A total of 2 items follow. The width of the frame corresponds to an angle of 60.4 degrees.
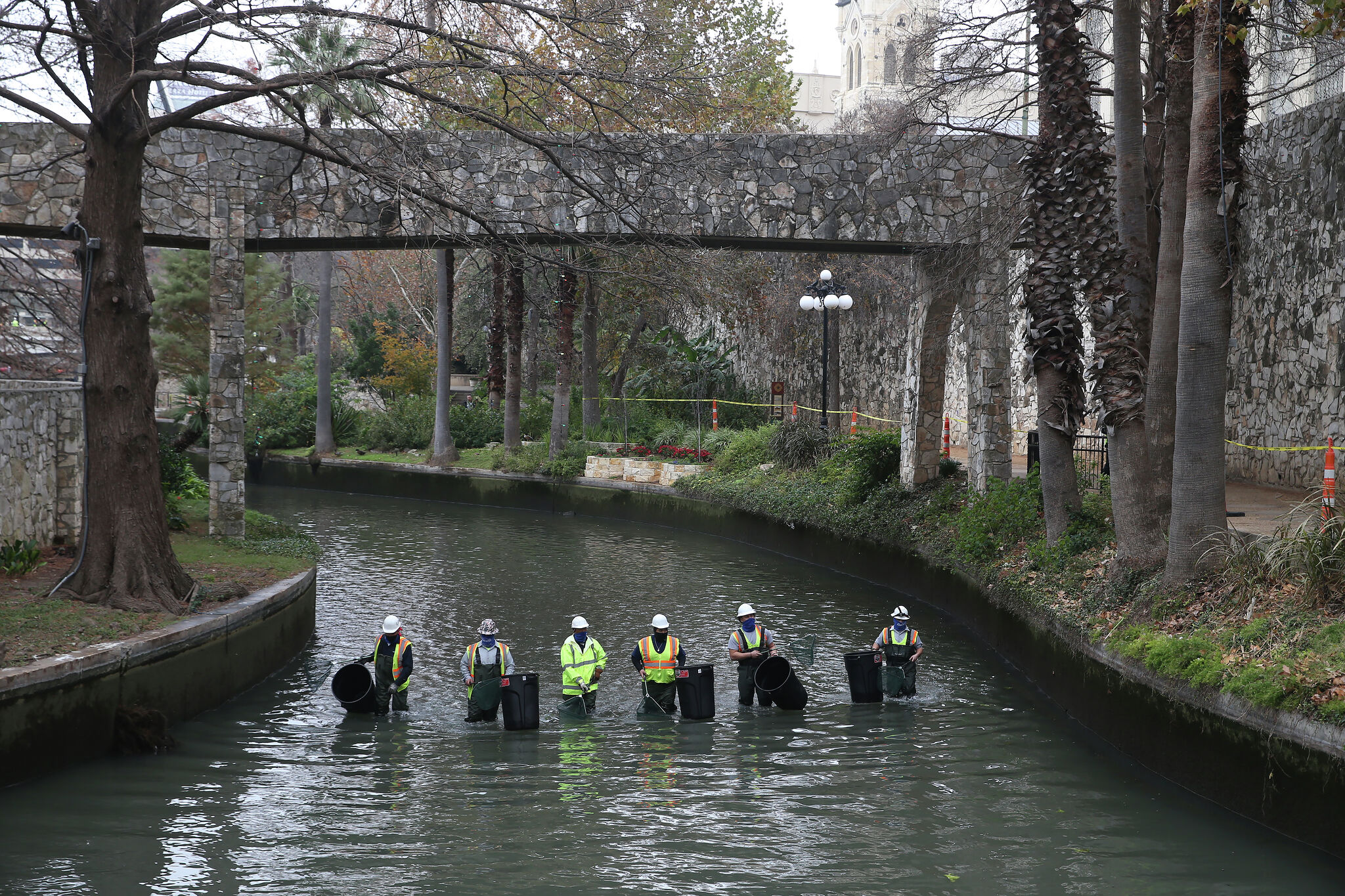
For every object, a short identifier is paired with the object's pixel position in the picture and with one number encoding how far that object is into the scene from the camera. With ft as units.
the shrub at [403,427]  116.78
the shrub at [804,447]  80.18
